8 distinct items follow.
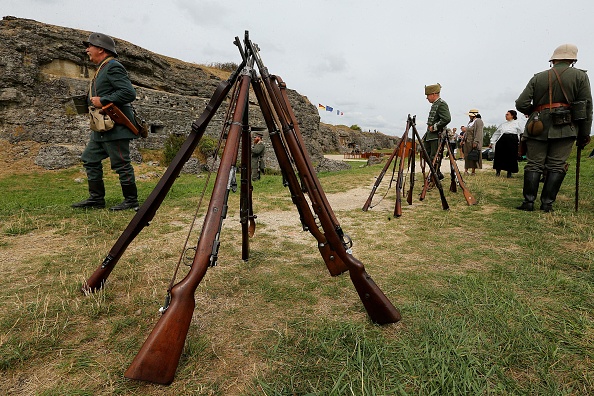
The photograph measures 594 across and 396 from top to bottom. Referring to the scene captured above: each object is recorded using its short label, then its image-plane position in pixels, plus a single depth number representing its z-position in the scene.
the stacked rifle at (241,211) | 1.39
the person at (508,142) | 9.69
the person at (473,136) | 10.46
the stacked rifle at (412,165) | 5.26
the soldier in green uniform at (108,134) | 4.54
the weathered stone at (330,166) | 18.14
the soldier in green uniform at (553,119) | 4.73
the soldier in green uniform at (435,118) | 6.70
